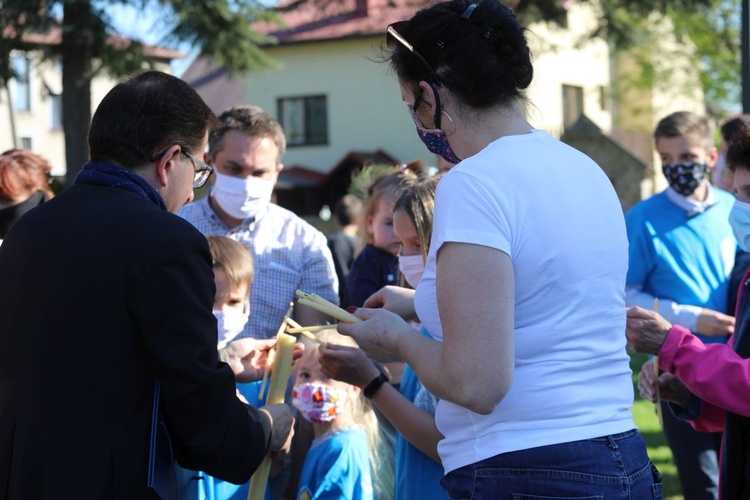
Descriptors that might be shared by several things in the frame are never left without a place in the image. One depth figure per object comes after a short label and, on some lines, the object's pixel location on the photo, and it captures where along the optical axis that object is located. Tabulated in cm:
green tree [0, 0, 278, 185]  1598
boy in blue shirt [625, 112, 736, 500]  500
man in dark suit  231
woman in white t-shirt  207
